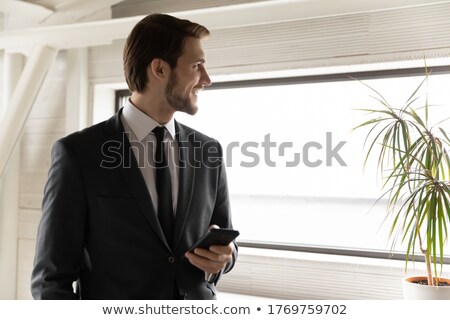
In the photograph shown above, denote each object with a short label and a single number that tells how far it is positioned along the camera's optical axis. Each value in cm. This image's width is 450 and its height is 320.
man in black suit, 131
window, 286
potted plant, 212
